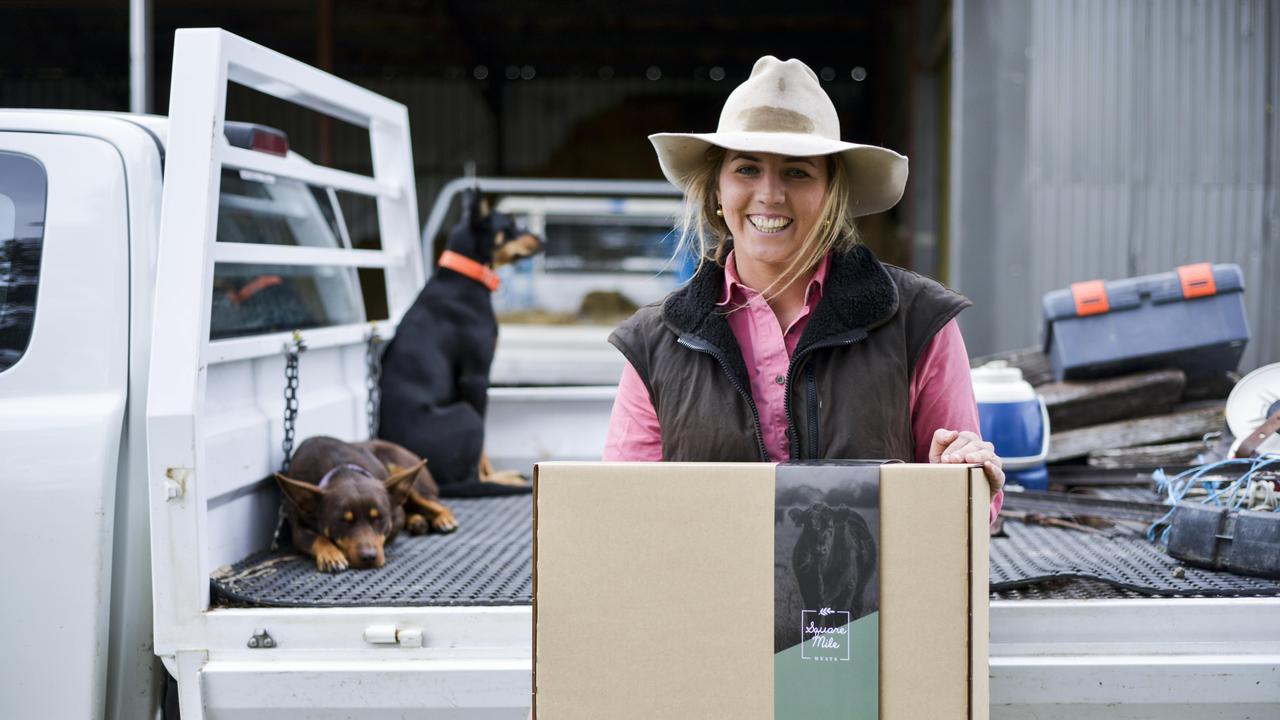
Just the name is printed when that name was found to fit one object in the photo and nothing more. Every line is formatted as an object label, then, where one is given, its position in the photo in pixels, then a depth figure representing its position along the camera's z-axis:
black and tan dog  3.96
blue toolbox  3.58
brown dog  2.83
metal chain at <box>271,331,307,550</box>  3.02
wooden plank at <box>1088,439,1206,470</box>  3.48
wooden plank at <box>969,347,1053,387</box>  3.96
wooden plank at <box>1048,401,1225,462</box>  3.55
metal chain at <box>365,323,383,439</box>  3.83
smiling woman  1.85
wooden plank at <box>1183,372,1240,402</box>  3.74
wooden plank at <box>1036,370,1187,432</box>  3.62
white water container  3.16
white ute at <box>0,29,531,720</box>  2.09
